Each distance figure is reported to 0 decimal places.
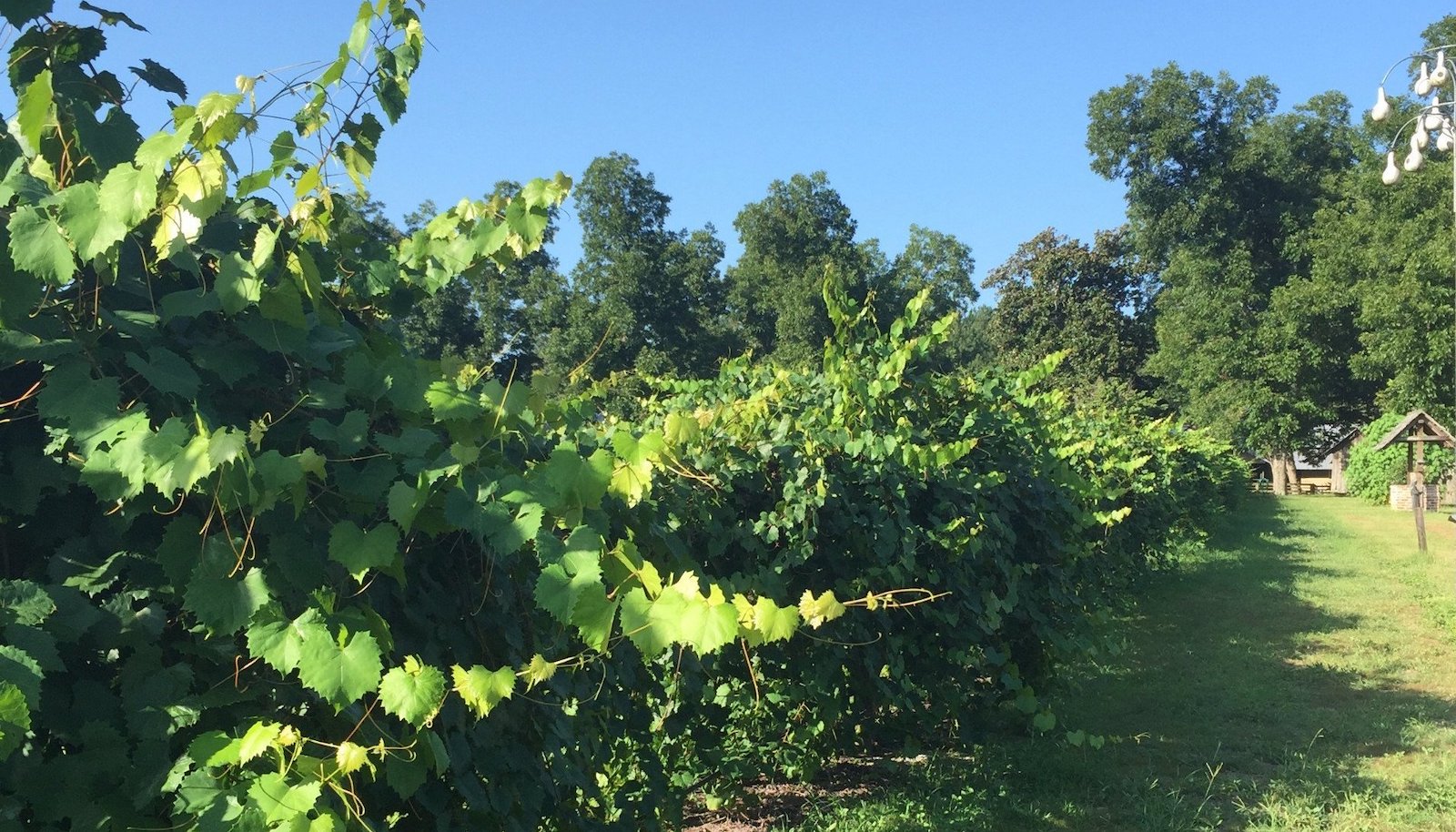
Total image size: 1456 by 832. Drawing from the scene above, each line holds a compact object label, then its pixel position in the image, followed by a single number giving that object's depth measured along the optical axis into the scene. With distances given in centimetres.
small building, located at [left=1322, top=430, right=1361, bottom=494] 4022
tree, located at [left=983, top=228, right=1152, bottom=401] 4525
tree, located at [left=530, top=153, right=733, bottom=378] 3872
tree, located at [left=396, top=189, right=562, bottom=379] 3628
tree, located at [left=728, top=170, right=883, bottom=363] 4091
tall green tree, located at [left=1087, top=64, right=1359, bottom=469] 3900
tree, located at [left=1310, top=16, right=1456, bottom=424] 2919
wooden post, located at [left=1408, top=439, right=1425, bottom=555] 1537
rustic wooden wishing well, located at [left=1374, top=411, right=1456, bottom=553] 2480
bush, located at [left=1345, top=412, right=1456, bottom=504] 2817
